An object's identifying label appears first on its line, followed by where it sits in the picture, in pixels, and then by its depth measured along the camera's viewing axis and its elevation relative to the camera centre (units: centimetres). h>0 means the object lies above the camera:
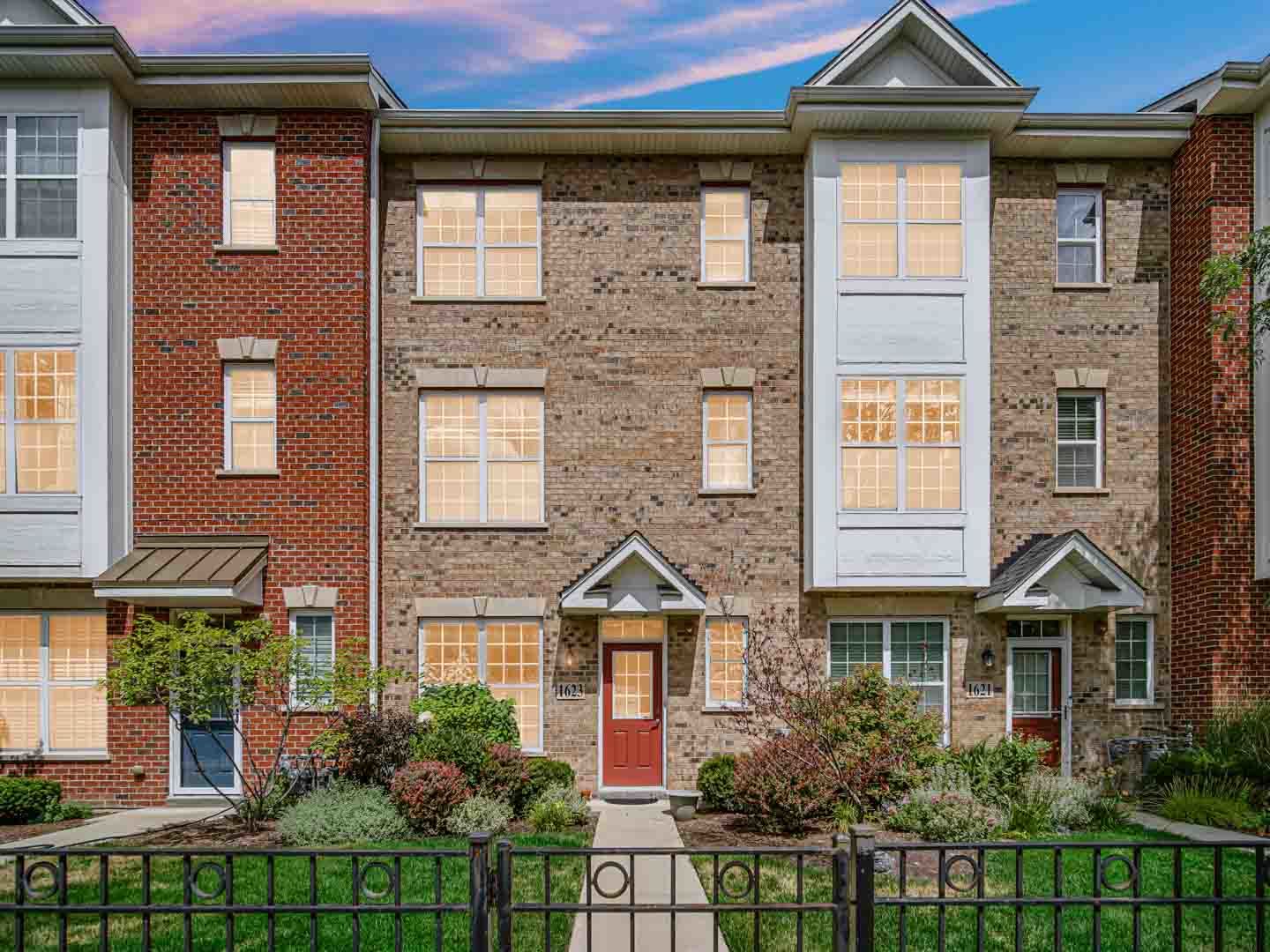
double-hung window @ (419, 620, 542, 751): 1716 -294
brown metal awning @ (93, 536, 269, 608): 1526 -144
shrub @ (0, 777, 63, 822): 1514 -465
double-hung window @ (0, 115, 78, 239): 1620 +466
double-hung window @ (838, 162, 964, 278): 1703 +407
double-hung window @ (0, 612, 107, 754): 1652 -323
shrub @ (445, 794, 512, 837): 1380 -448
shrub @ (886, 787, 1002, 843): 1302 -425
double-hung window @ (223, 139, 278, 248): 1692 +442
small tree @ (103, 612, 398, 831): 1415 -279
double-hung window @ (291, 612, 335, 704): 1645 -251
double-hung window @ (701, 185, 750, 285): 1775 +399
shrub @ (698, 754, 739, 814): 1603 -465
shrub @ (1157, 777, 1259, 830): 1412 -447
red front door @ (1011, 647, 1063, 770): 1728 -360
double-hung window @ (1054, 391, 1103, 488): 1775 +60
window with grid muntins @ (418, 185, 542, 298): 1764 +381
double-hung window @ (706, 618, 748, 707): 1720 -301
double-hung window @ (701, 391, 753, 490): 1758 +58
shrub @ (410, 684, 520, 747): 1562 -350
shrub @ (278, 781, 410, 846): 1345 -443
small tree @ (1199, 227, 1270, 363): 1501 +281
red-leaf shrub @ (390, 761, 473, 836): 1391 -421
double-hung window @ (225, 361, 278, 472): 1689 +95
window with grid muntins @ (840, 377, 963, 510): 1694 +53
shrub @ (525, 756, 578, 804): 1538 -445
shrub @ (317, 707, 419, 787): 1527 -395
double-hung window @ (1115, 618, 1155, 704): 1748 -306
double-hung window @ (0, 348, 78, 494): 1616 +82
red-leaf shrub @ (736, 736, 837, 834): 1354 -404
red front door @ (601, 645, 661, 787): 1702 -387
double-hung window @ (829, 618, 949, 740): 1730 -282
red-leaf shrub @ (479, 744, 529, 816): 1490 -426
